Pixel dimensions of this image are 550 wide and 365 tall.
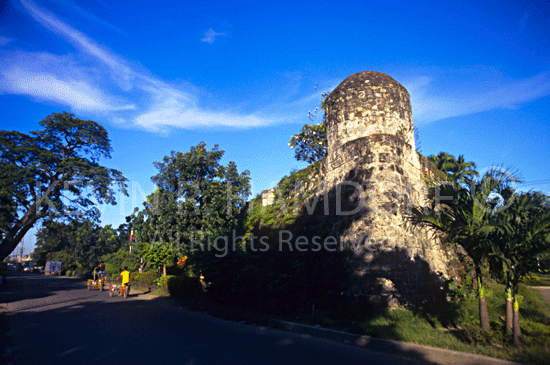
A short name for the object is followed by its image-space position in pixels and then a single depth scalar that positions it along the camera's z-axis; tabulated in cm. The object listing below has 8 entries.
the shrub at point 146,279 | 1881
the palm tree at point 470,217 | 615
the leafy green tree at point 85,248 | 4528
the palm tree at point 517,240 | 555
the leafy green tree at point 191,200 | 1747
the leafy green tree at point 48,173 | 2322
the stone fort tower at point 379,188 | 913
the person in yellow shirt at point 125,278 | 1533
